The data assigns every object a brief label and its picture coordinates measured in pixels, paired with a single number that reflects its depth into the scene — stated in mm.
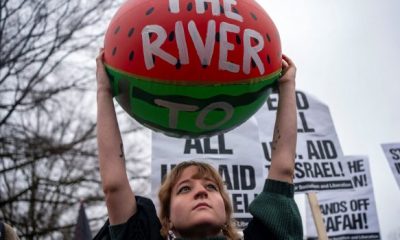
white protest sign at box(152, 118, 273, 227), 4043
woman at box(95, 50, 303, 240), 1661
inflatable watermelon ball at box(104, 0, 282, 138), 1726
